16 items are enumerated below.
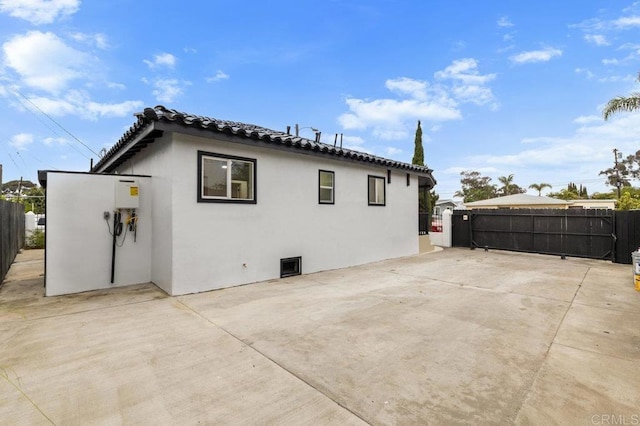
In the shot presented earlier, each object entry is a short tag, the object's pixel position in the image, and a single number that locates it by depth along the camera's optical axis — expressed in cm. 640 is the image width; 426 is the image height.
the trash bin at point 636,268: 552
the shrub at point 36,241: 1148
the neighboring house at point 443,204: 4244
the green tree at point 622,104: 891
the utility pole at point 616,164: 3517
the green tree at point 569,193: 3488
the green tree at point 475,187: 4456
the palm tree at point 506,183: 4138
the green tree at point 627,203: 1288
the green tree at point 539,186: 3869
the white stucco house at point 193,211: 516
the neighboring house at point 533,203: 2403
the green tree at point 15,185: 3416
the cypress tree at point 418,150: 2225
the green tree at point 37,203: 2063
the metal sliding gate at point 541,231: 919
